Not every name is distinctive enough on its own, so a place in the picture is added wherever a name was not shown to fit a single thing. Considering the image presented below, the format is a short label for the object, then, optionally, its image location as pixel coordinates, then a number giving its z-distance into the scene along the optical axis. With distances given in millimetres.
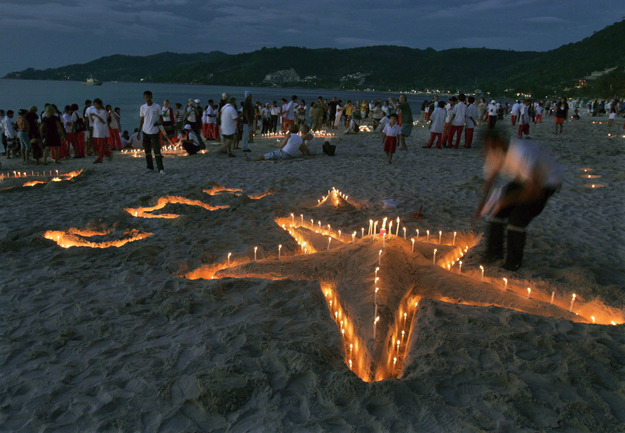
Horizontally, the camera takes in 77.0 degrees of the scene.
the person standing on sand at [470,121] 14153
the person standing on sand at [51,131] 11180
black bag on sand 13180
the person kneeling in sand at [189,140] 13688
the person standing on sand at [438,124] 14281
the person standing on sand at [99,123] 11707
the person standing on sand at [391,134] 11537
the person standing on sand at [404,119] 14350
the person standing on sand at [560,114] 18797
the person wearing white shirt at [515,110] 18859
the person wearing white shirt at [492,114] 18047
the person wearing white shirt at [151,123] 9852
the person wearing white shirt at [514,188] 4188
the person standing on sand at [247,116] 12648
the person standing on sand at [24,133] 11734
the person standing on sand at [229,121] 12211
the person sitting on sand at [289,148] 12367
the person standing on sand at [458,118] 13680
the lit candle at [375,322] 3247
